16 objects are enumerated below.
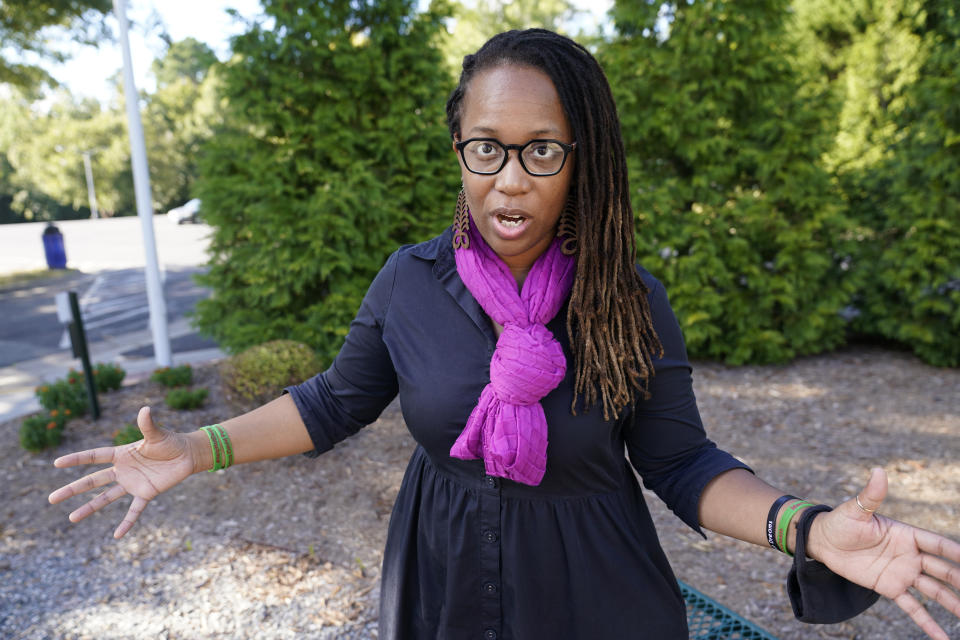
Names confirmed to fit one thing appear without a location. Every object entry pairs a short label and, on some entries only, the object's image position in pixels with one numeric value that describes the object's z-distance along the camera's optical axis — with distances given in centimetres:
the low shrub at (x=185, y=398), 493
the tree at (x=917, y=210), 575
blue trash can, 1546
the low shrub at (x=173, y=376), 543
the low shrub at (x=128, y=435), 410
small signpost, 479
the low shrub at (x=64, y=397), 489
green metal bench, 268
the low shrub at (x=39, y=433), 439
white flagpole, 593
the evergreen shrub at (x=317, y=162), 512
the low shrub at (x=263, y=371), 439
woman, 131
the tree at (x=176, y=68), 4962
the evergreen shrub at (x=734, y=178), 596
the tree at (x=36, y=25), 1017
